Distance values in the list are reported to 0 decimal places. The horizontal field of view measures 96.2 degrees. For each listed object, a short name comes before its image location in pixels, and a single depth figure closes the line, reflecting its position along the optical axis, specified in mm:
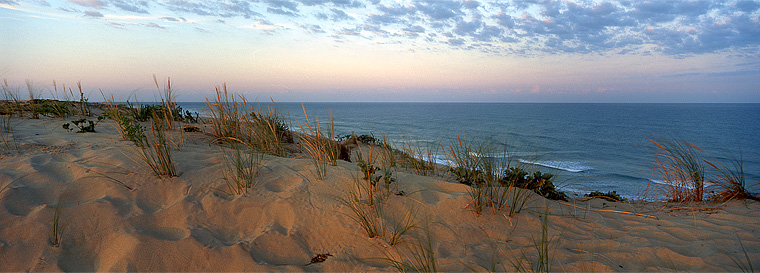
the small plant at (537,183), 3846
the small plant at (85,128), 4844
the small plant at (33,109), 6215
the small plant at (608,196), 4412
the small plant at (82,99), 6367
